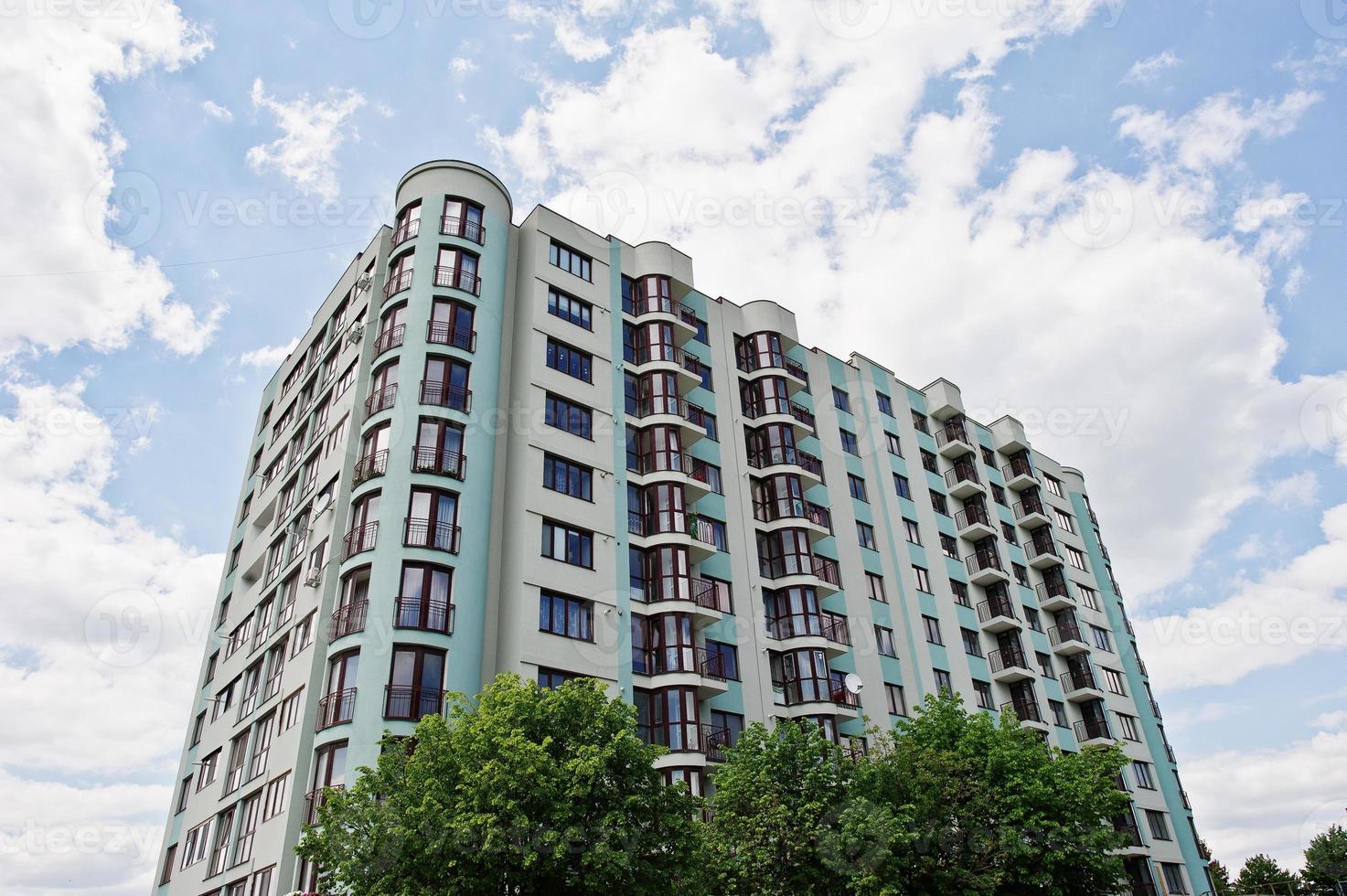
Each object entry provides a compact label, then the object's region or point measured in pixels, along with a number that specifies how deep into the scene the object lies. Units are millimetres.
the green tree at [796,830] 26141
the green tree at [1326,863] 72562
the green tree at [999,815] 28688
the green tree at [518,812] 21469
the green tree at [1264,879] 75438
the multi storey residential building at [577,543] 32375
